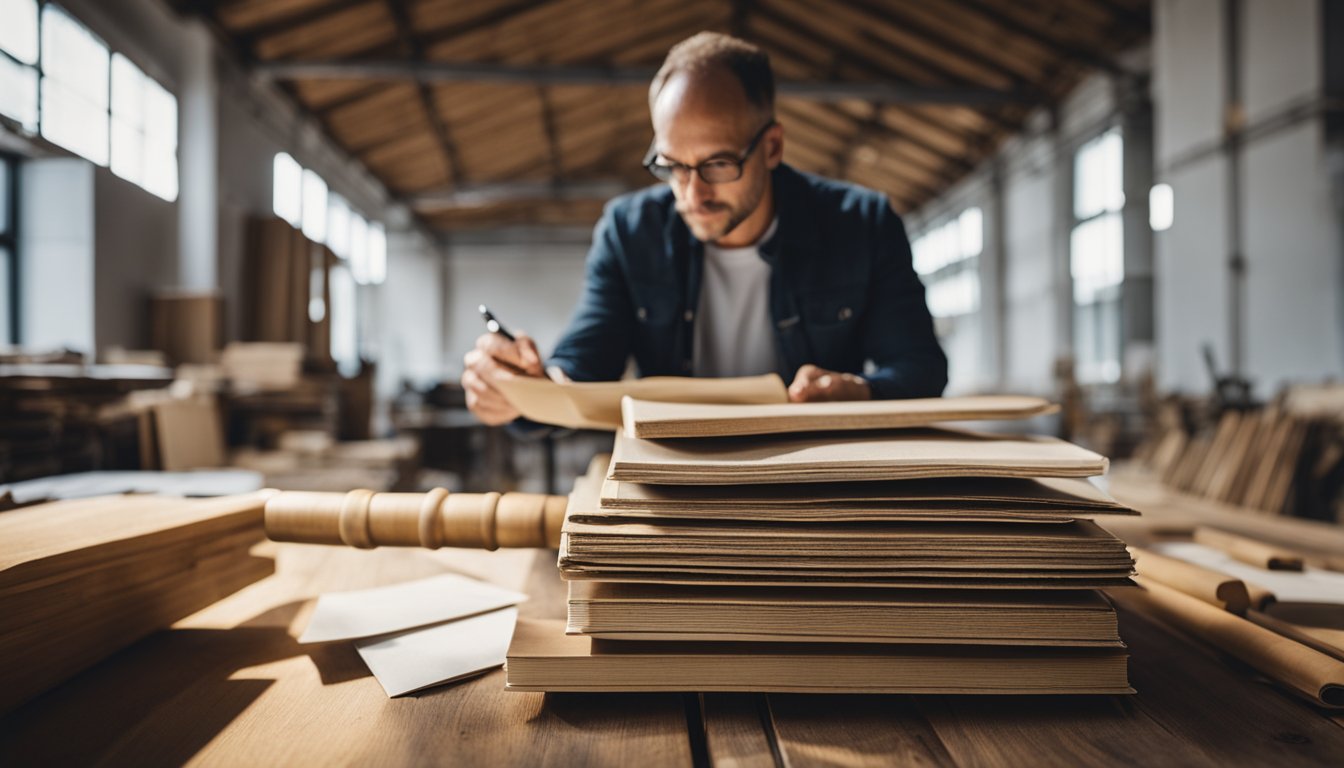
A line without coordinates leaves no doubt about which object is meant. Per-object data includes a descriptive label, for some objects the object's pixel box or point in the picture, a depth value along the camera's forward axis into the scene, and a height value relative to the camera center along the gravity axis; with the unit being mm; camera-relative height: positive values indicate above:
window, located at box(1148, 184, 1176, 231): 6680 +1787
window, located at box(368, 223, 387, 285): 12242 +2373
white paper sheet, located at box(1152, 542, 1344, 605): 647 -185
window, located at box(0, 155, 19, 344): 4906 +994
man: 1197 +228
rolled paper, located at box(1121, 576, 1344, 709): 453 -180
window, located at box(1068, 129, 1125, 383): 8336 +1578
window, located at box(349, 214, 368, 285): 11250 +2261
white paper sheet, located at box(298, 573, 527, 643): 613 -197
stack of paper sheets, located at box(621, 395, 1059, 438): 516 -19
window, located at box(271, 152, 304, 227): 8240 +2375
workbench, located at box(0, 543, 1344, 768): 414 -207
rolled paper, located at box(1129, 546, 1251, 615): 580 -162
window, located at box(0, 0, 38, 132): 4355 +2023
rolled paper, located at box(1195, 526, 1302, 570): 734 -174
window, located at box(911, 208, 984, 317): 11766 +2197
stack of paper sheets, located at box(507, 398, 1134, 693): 458 -124
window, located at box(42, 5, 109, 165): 4793 +2118
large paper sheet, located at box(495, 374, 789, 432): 702 -3
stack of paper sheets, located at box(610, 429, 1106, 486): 459 -47
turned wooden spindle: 622 -111
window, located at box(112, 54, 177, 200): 5633 +2167
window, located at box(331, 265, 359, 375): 10320 +1041
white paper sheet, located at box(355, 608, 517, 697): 521 -204
